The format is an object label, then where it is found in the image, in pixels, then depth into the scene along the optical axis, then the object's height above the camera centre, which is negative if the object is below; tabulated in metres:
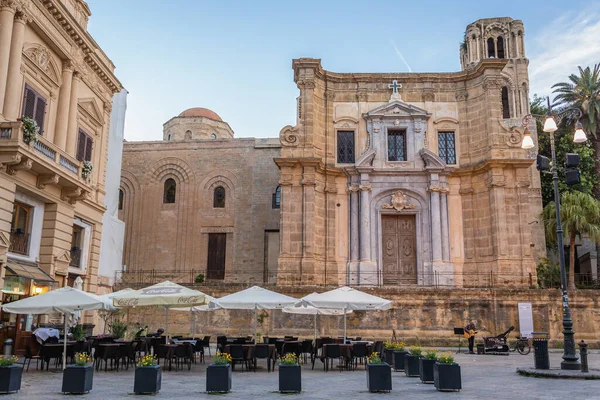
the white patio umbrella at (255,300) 17.02 +0.55
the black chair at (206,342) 20.14 -0.80
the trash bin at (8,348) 17.55 -0.97
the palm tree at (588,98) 37.56 +14.96
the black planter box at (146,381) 11.16 -1.20
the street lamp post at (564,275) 15.11 +1.34
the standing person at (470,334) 23.05 -0.44
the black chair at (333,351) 16.47 -0.85
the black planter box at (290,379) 11.64 -1.17
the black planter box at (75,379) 11.06 -1.18
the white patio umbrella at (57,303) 14.59 +0.33
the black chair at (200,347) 19.02 -0.93
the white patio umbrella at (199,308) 20.44 +0.37
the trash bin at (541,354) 15.45 -0.80
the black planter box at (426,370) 12.90 -1.06
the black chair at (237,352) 16.17 -0.91
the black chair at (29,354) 16.08 -1.05
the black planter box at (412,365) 14.41 -1.08
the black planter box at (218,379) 11.45 -1.17
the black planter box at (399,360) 15.87 -1.04
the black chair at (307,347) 18.05 -0.83
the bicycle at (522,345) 22.89 -0.86
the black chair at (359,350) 17.08 -0.85
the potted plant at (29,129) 18.36 +5.87
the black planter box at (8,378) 10.82 -1.15
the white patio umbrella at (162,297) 16.63 +0.59
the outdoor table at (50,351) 15.76 -0.94
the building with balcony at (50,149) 18.64 +5.87
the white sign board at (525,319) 24.99 +0.19
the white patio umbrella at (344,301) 17.17 +0.59
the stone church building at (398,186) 29.19 +6.99
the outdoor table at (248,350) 16.14 -0.85
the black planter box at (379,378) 11.69 -1.13
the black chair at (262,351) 16.41 -0.88
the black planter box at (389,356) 16.47 -0.98
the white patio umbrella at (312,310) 20.25 +0.34
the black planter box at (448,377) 11.66 -1.09
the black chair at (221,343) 18.03 -0.78
